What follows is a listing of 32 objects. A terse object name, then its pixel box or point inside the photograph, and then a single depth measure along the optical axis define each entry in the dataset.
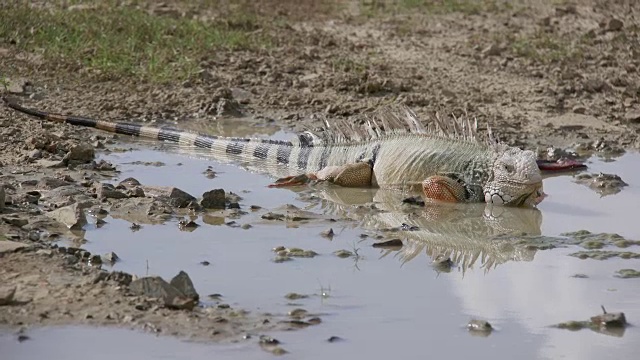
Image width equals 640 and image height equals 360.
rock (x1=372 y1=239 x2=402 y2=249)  14.87
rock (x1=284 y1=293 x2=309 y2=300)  12.55
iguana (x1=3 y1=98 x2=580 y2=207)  17.66
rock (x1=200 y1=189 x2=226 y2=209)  16.50
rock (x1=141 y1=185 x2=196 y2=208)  16.45
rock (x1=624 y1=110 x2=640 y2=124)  22.94
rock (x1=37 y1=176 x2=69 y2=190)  16.92
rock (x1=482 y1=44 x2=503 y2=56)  27.94
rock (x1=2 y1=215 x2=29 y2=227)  14.54
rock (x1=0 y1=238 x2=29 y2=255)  13.20
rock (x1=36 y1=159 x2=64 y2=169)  18.64
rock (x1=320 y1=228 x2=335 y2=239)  15.33
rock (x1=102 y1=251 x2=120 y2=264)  13.59
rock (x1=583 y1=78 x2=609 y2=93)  24.70
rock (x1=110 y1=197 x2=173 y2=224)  15.80
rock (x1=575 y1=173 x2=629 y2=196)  18.55
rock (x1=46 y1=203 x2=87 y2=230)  14.90
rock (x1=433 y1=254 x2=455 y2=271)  14.05
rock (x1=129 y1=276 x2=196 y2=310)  11.84
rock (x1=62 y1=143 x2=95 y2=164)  18.97
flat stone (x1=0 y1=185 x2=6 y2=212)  15.13
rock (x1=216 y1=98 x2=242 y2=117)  23.72
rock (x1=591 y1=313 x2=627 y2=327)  11.91
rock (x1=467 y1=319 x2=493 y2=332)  11.74
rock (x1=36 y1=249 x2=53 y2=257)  13.29
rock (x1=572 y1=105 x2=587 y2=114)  23.45
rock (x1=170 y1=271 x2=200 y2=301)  12.02
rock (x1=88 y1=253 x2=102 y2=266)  13.37
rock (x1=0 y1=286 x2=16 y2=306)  11.66
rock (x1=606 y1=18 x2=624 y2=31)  29.70
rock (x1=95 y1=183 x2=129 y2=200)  16.61
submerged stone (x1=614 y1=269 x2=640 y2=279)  13.75
